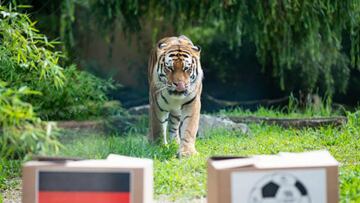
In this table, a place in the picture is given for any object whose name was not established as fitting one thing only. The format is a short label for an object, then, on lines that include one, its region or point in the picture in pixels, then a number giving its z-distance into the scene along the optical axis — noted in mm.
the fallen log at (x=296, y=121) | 15266
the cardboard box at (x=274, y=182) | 6891
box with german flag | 6977
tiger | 12289
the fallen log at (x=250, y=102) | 22109
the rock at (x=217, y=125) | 15078
